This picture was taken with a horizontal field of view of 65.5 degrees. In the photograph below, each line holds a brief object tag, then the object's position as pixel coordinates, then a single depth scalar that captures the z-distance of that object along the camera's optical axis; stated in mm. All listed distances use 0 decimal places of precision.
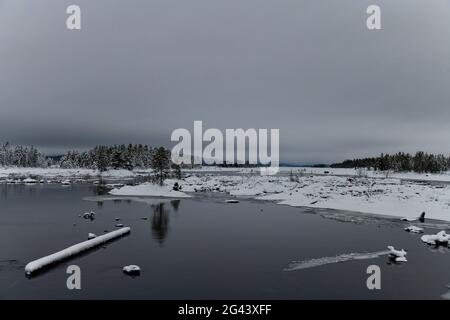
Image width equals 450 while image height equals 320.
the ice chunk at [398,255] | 20969
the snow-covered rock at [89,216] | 34981
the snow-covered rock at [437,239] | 25353
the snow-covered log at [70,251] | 18447
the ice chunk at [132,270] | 18378
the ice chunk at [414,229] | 29859
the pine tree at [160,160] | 72750
